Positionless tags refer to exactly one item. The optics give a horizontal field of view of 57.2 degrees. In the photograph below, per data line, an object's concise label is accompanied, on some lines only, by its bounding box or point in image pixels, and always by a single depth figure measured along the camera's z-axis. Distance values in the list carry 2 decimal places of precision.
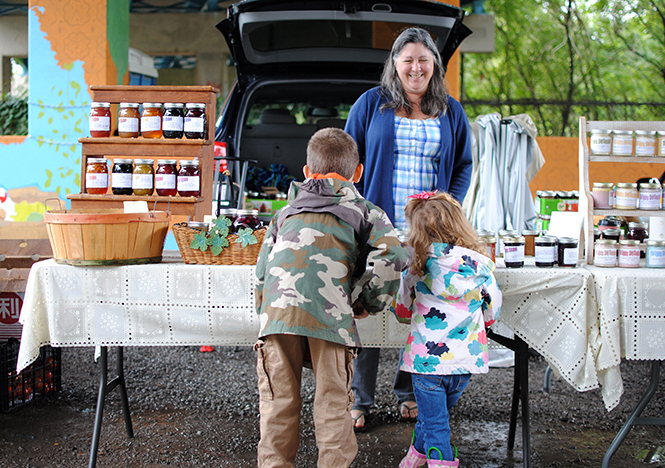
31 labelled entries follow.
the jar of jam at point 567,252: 2.40
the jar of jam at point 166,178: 2.86
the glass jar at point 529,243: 2.68
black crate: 3.12
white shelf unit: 2.57
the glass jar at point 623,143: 2.61
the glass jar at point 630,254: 2.44
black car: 3.54
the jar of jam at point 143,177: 2.88
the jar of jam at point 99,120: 2.99
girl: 2.14
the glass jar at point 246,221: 2.51
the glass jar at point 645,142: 2.62
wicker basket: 2.42
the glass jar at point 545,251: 2.39
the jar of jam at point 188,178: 2.87
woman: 2.68
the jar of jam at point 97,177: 2.94
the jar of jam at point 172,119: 2.92
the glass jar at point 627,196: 2.57
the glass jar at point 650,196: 2.56
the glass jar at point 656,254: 2.46
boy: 1.96
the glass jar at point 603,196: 2.61
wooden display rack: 2.93
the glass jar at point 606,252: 2.46
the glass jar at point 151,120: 2.95
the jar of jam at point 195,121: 2.94
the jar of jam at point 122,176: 2.87
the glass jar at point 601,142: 2.64
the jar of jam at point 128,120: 2.95
